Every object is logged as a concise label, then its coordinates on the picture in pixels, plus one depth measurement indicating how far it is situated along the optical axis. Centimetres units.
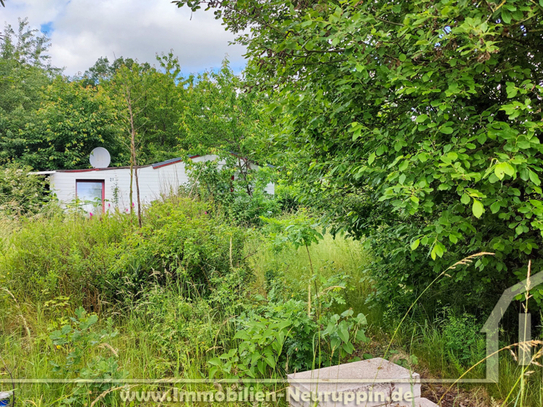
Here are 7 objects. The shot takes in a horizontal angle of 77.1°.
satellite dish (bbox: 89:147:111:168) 1545
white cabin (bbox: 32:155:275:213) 1453
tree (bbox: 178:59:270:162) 1176
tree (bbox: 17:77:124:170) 1858
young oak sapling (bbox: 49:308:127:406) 200
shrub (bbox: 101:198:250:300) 342
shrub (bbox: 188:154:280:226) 995
